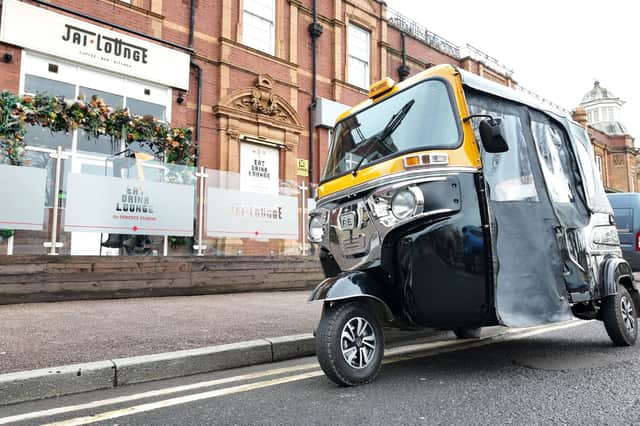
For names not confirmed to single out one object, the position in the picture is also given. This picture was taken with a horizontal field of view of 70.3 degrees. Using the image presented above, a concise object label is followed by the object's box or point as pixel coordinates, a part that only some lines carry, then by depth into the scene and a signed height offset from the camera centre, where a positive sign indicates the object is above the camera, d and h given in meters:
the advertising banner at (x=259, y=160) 12.41 +2.81
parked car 11.27 +0.91
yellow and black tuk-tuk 3.42 +0.28
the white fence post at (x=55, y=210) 6.91 +0.82
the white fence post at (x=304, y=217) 9.94 +0.97
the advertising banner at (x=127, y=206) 7.31 +0.96
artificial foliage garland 7.33 +2.71
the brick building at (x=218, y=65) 9.45 +4.95
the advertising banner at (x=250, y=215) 8.78 +0.94
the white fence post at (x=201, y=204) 8.46 +1.09
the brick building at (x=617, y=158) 29.62 +6.70
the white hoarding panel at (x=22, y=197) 6.64 +0.98
